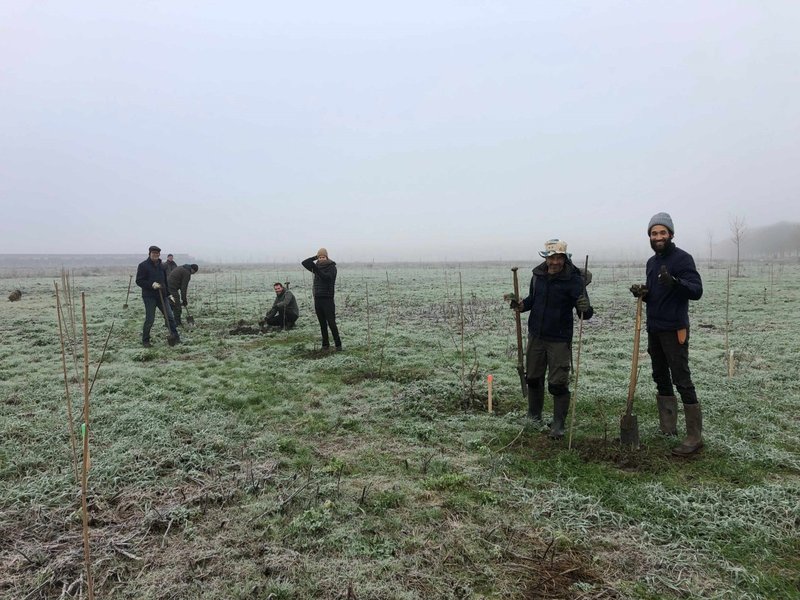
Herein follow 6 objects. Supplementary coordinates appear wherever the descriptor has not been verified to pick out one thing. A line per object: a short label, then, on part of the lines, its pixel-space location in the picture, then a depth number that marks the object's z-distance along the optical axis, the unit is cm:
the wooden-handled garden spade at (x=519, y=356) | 597
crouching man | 1225
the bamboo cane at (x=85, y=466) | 226
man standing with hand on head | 908
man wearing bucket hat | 504
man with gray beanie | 457
